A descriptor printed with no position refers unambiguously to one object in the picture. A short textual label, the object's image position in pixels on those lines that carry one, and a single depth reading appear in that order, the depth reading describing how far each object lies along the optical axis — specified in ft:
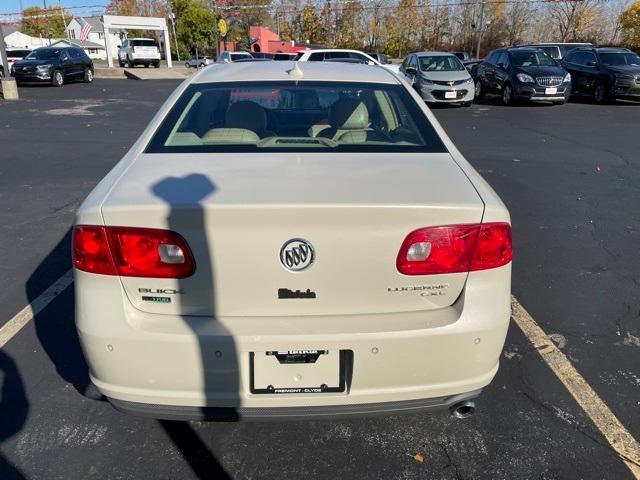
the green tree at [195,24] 193.16
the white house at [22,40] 266.01
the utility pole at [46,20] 300.05
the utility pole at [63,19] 308.40
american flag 275.02
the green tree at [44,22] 308.19
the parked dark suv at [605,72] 53.83
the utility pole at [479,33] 151.94
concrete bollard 61.57
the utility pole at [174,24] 199.91
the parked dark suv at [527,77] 52.75
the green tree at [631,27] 145.38
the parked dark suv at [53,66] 76.28
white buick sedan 6.42
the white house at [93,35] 276.00
